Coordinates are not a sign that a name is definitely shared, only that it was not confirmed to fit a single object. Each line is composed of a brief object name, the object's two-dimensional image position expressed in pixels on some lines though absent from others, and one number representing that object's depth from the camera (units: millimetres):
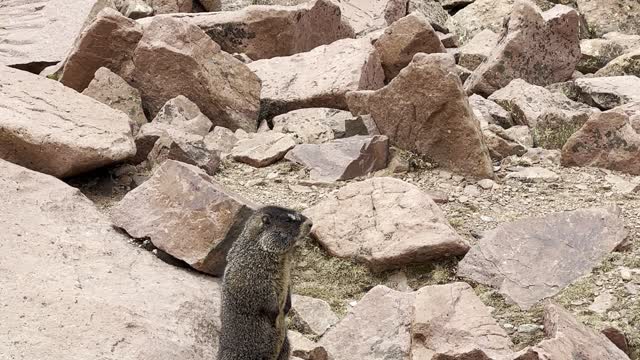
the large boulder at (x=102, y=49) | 11047
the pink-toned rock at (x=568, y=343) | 6297
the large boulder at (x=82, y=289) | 6566
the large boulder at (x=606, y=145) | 9516
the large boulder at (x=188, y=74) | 10531
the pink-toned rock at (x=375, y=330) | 6797
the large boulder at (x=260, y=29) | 12805
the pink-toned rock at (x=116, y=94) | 10375
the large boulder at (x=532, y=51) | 12820
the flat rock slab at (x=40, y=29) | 13648
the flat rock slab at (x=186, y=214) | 7629
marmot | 6488
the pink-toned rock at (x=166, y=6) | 15777
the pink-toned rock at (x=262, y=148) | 9734
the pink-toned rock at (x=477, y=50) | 14359
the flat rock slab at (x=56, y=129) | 8461
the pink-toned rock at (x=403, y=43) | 12133
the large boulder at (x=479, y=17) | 16891
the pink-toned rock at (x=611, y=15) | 17484
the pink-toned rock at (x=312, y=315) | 7363
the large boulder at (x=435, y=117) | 9391
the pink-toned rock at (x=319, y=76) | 11133
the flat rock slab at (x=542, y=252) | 7750
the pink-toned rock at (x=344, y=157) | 9438
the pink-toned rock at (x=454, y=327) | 6693
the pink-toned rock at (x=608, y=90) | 12331
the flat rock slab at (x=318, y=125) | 10039
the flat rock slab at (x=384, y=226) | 7906
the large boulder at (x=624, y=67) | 13898
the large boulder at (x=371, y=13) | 16375
